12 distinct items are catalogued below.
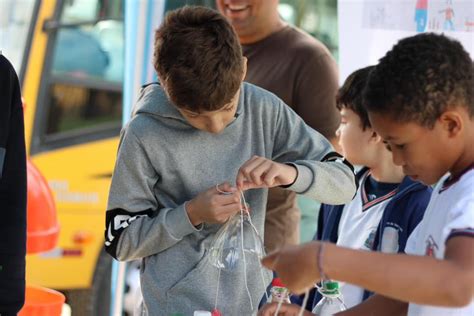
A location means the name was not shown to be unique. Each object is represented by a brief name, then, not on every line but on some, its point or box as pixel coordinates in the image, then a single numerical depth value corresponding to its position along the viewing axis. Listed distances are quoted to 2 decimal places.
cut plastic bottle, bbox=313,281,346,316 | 4.14
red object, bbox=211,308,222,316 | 4.08
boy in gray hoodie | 4.01
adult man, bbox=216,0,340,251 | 5.87
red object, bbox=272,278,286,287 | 4.07
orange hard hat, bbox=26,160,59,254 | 5.79
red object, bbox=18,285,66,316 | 5.27
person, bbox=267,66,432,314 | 4.56
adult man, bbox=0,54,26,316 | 4.28
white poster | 5.83
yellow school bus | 9.87
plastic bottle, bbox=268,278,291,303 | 3.98
